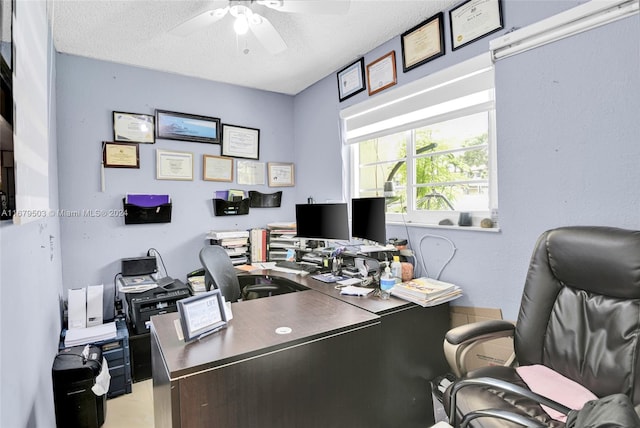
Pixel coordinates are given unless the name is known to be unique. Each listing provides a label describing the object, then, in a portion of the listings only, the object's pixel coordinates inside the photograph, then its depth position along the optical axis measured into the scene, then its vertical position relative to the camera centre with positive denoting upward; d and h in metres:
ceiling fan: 1.71 +1.12
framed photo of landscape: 3.02 +0.85
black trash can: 1.77 -0.95
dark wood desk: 1.20 -0.66
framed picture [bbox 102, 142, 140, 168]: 2.80 +0.55
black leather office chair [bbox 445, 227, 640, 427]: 1.17 -0.51
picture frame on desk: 1.32 -0.43
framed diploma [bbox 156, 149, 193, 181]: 3.01 +0.48
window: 2.01 +0.47
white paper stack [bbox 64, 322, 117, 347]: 2.22 -0.81
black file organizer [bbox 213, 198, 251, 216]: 3.25 +0.08
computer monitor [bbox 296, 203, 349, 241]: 2.58 -0.08
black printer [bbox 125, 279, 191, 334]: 2.51 -0.68
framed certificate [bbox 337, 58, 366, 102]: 2.75 +1.15
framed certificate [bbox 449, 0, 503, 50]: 1.83 +1.10
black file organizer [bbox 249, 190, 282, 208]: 3.49 +0.16
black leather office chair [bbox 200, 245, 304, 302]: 2.19 -0.48
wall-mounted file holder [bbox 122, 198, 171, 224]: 2.87 +0.03
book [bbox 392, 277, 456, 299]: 1.84 -0.47
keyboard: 2.61 -0.45
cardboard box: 1.83 -0.78
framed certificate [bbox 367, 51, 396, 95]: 2.48 +1.08
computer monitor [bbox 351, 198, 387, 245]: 2.22 -0.06
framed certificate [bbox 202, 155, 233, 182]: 3.23 +0.47
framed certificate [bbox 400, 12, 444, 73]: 2.13 +1.14
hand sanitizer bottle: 1.98 -0.46
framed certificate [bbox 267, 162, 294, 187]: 3.63 +0.44
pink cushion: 1.17 -0.70
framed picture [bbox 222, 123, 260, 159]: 3.34 +0.76
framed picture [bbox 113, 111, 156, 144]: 2.84 +0.80
